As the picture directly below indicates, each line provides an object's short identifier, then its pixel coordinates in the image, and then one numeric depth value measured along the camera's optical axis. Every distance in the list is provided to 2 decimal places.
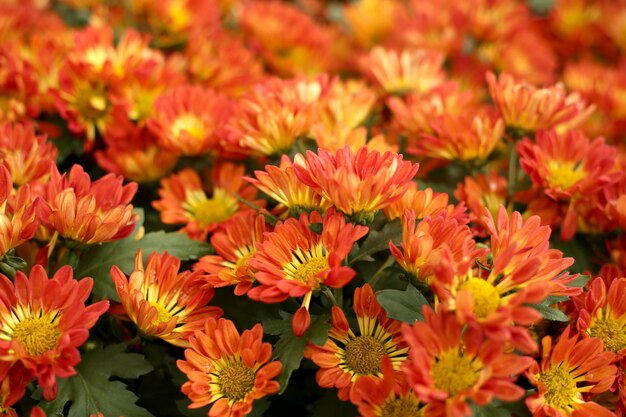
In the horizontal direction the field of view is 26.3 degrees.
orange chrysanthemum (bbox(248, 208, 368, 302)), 0.64
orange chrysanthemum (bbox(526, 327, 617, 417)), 0.65
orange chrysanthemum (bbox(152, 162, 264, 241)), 0.76
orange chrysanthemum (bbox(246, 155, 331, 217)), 0.68
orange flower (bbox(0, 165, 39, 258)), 0.66
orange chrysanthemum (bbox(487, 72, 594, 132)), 0.77
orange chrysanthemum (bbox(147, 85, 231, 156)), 0.77
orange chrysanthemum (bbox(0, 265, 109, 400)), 0.63
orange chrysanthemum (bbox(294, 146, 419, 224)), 0.65
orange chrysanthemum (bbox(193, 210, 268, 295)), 0.69
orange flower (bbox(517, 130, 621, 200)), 0.74
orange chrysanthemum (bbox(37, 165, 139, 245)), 0.67
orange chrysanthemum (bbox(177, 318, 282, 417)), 0.64
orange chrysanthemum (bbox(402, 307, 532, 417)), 0.60
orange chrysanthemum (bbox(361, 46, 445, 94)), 0.89
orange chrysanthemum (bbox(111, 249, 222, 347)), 0.67
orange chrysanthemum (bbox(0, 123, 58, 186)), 0.73
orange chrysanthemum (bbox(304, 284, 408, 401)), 0.65
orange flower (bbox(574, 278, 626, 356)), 0.68
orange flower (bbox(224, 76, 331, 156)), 0.74
